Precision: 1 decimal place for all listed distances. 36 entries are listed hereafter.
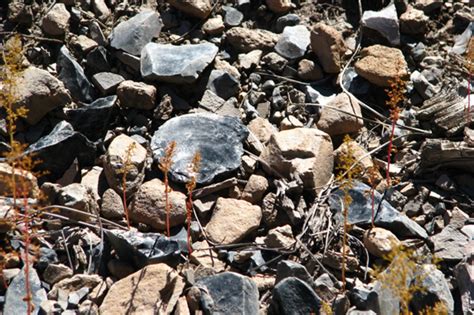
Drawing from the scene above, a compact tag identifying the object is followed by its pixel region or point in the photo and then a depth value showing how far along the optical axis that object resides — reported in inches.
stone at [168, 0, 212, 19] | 220.5
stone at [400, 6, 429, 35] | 218.4
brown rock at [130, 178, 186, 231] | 177.9
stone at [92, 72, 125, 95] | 203.0
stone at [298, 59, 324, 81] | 214.2
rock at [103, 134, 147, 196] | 182.1
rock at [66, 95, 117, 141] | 195.9
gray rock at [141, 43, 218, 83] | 201.3
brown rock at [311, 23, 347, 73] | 210.2
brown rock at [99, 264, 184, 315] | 155.8
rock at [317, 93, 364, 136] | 201.5
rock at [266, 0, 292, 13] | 225.9
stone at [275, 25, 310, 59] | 215.5
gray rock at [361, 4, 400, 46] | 218.1
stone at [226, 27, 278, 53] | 219.5
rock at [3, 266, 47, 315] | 157.9
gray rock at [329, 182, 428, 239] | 174.6
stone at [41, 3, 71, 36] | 213.0
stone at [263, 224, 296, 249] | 172.1
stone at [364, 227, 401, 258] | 167.9
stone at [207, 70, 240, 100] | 209.3
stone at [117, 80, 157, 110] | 197.9
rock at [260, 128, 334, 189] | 184.5
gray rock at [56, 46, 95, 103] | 204.4
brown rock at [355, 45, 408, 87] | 204.7
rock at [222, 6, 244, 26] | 224.1
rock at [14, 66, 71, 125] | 193.0
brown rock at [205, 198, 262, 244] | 175.3
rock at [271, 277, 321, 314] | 155.1
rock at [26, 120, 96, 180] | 186.7
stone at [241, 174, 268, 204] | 183.3
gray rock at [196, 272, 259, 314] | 155.4
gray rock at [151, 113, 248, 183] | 186.2
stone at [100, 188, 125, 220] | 181.0
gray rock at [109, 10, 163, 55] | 211.3
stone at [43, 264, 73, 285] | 166.1
